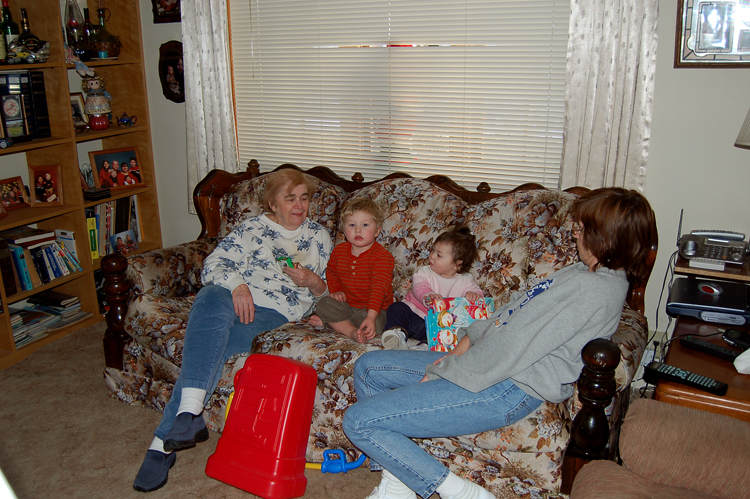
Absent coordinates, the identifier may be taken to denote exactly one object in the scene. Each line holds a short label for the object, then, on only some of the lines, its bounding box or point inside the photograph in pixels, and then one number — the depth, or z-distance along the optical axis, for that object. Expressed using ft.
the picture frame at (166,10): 11.24
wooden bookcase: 9.90
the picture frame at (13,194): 10.30
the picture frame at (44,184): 10.66
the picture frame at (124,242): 12.09
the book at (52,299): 11.00
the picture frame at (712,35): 7.54
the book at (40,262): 10.44
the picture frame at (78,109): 11.25
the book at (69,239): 10.96
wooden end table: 5.48
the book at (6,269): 9.66
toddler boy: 7.79
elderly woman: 6.72
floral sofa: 6.06
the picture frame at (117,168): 11.64
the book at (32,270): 10.23
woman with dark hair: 5.16
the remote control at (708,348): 6.16
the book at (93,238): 11.39
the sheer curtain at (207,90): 10.78
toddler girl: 7.60
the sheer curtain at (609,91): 7.93
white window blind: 9.03
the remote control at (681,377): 5.52
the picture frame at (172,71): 11.48
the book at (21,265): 10.10
